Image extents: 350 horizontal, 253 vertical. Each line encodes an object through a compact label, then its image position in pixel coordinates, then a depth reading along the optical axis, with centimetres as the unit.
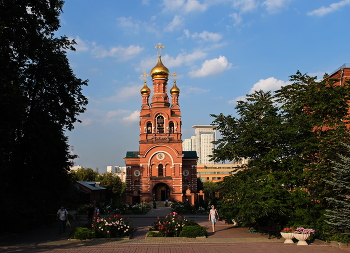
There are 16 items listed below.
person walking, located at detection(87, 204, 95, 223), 2044
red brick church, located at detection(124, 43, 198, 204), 4816
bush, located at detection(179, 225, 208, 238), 1688
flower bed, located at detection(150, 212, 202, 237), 1720
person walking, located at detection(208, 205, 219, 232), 1943
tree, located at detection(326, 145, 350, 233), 1448
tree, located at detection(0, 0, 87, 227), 1627
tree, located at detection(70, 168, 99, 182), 7167
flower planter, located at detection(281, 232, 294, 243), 1530
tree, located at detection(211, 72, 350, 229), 1623
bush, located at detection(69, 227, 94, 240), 1619
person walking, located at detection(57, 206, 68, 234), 1875
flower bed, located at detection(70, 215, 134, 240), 1627
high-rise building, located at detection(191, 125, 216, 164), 19471
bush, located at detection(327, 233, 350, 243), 1445
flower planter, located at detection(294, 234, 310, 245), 1482
